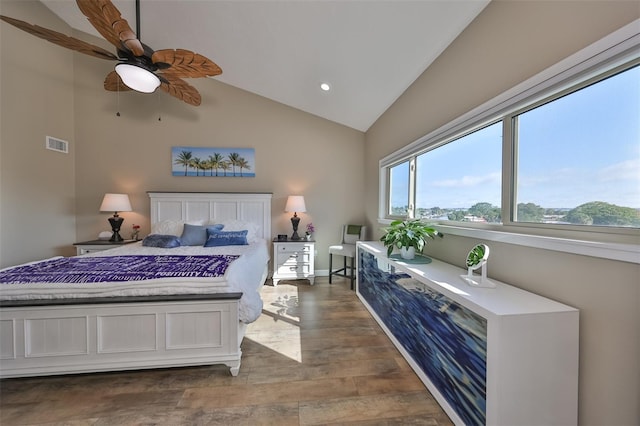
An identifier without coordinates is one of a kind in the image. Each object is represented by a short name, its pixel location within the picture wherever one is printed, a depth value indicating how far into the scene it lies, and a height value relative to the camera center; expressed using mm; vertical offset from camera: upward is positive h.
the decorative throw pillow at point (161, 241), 3121 -435
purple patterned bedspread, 1755 -502
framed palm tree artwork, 4004 +777
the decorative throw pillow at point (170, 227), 3584 -288
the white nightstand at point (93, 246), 3465 -559
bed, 1643 -818
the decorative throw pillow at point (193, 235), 3338 -379
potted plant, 2041 -224
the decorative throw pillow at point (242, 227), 3688 -285
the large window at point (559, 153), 987 +311
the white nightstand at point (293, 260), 3844 -816
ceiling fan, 1693 +1295
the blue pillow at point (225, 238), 3250 -409
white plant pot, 2150 -376
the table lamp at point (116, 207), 3574 +4
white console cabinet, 1066 -695
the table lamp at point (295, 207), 3881 +29
